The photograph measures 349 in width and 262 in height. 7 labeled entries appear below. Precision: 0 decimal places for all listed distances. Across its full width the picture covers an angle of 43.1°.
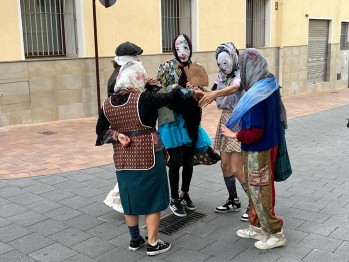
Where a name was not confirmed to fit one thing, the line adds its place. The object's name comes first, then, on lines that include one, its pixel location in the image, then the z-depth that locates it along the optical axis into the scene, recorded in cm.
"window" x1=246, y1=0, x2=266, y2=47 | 1433
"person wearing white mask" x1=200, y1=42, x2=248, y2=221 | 407
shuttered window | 1678
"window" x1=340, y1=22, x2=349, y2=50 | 1841
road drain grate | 404
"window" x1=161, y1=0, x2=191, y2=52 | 1170
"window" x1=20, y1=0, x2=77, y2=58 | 916
